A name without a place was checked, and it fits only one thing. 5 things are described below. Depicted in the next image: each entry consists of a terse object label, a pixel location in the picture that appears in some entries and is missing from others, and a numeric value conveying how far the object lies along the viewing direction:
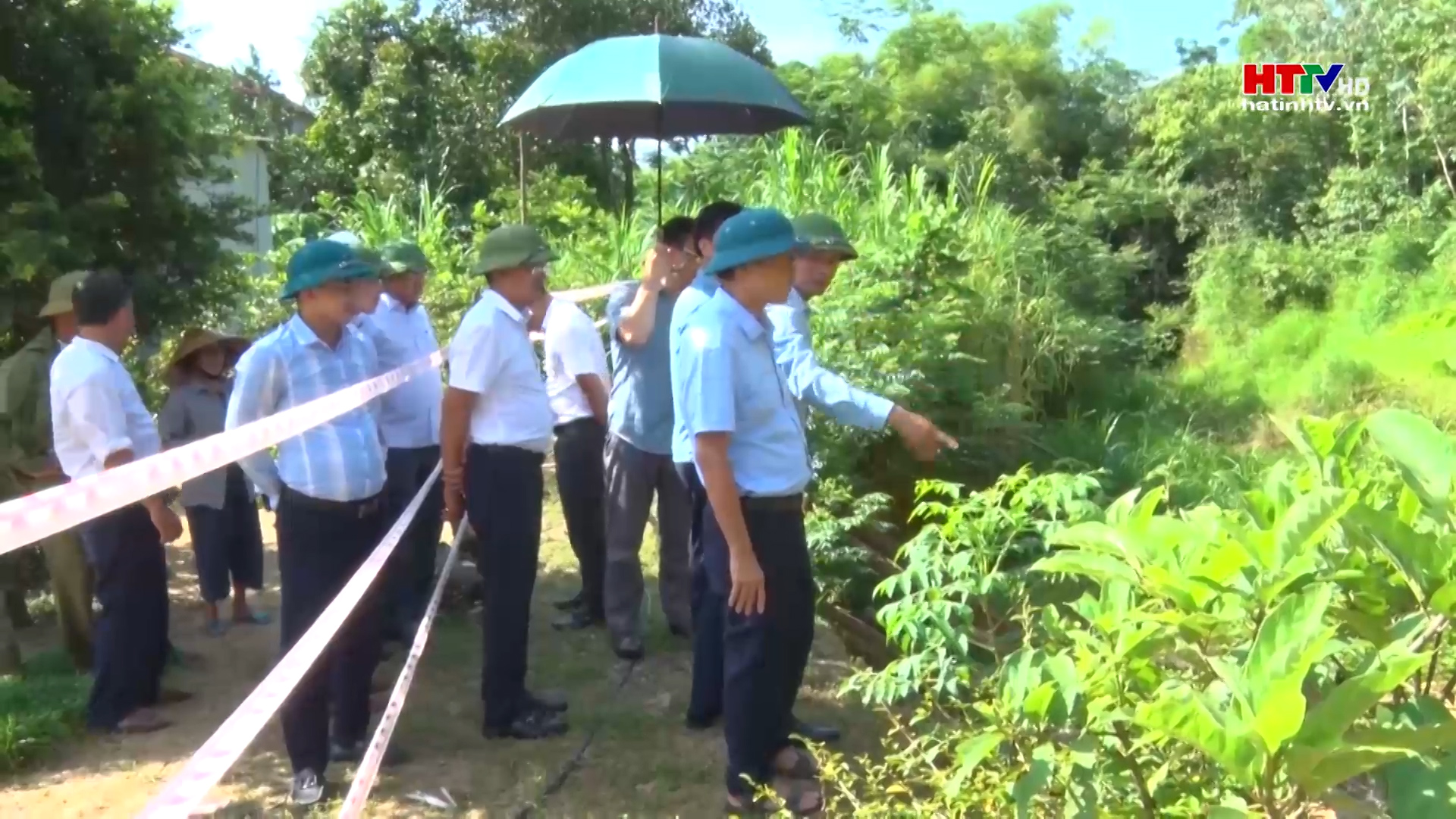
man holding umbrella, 4.73
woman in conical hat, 5.74
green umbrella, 5.10
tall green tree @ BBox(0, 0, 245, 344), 5.13
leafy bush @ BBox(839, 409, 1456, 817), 1.75
